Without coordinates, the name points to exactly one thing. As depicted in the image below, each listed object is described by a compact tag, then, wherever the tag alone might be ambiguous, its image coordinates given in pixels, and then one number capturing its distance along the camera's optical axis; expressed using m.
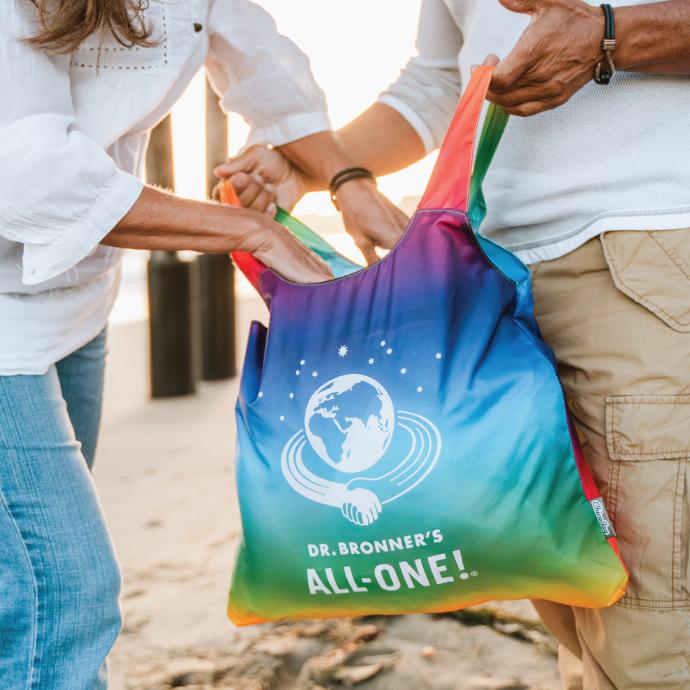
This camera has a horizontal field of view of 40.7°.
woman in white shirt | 1.27
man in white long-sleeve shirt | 1.39
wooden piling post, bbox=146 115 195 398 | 5.39
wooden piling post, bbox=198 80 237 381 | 5.73
